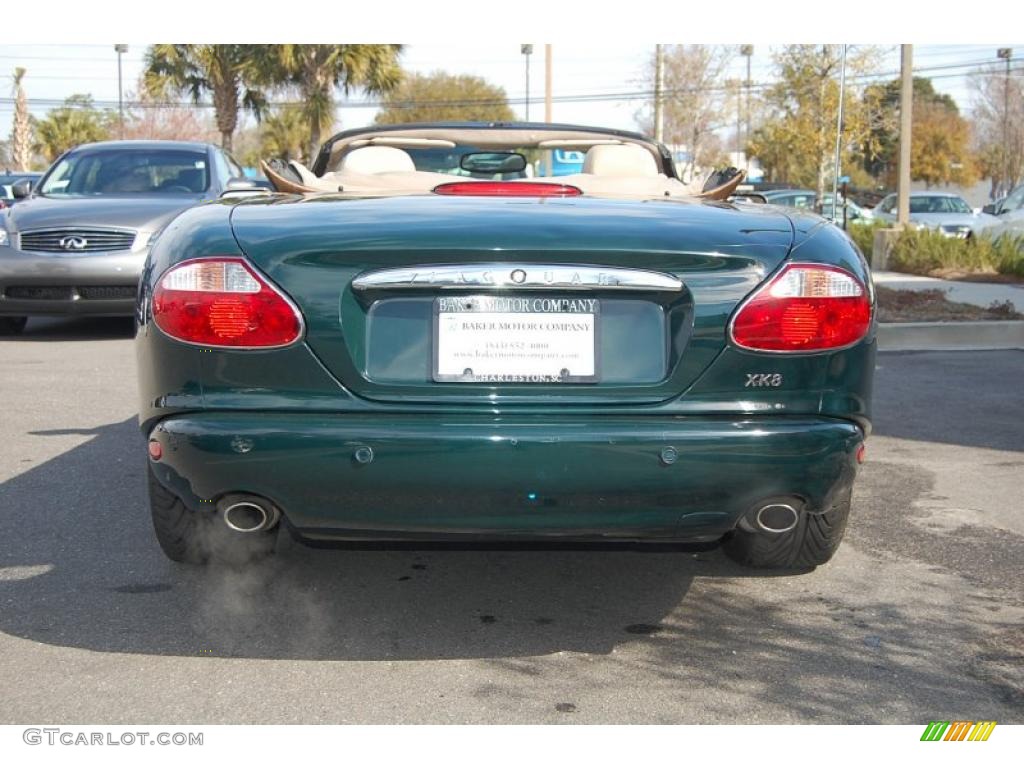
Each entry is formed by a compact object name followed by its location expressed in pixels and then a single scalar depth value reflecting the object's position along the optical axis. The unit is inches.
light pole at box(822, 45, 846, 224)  603.7
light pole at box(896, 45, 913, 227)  628.4
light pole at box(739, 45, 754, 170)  2249.6
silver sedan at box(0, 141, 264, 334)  401.4
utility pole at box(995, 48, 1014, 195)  2225.6
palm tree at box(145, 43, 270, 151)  1347.2
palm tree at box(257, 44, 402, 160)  1187.9
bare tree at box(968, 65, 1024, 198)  2346.2
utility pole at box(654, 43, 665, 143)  1432.1
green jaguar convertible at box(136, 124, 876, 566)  124.3
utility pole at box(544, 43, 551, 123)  1331.2
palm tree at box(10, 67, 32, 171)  1839.3
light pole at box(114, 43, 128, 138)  2333.0
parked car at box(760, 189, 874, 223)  1135.6
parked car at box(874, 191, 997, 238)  1012.5
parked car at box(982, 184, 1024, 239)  717.9
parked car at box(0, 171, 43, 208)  831.4
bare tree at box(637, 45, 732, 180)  1731.1
